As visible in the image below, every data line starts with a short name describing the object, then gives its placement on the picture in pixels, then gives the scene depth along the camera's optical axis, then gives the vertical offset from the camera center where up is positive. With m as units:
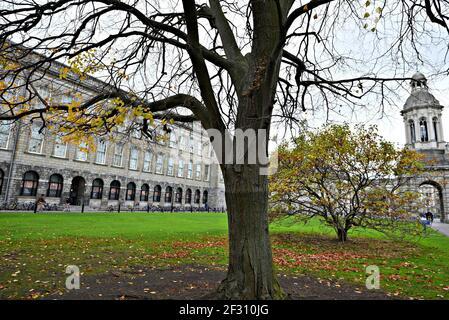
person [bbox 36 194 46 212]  24.26 -0.72
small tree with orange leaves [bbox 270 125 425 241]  11.47 +1.24
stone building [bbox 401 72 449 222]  38.34 +11.64
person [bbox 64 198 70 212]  27.42 -0.72
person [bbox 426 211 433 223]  29.24 -0.43
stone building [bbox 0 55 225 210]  26.19 +3.10
